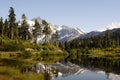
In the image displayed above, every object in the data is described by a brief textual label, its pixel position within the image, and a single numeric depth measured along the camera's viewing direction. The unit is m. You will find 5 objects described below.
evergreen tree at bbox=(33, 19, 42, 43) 108.58
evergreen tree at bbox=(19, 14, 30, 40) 104.20
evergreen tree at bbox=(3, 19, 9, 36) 94.08
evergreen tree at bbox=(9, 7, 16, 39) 90.65
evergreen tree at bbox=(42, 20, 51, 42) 112.20
